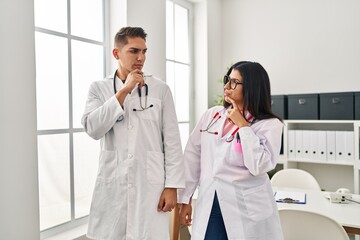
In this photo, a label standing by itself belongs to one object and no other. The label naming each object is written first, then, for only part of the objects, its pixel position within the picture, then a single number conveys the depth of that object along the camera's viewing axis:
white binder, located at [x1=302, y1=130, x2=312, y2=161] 3.25
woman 1.44
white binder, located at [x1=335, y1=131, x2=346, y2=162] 3.08
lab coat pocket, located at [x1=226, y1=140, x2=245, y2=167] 1.48
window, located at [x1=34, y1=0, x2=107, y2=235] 2.03
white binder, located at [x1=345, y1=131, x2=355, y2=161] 3.04
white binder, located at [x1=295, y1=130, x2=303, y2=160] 3.30
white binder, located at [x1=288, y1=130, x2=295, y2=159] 3.35
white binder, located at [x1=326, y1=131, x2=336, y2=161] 3.13
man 1.48
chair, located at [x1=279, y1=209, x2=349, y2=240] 1.57
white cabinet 3.06
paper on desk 2.19
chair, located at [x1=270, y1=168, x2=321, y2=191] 2.76
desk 1.76
